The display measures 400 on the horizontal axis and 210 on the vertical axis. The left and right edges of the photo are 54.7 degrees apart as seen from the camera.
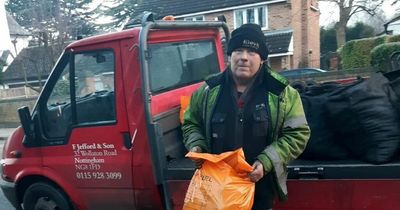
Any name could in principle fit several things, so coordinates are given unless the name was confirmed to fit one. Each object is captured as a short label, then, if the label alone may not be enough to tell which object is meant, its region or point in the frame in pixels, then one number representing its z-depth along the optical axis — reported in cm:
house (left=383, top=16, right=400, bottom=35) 2466
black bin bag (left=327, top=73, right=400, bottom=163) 246
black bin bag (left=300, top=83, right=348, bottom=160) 271
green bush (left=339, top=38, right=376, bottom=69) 1611
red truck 313
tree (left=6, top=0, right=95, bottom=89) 1984
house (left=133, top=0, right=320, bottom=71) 2241
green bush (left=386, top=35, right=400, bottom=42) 1572
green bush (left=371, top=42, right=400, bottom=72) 1171
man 228
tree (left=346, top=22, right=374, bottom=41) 2828
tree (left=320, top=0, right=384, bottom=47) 2461
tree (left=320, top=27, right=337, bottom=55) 3009
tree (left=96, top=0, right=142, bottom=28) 3006
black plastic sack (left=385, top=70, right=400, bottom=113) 259
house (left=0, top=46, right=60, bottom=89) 2081
